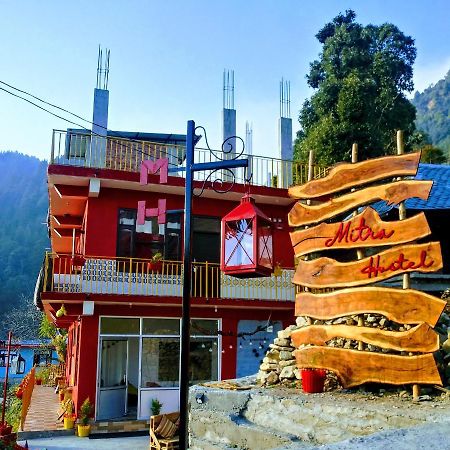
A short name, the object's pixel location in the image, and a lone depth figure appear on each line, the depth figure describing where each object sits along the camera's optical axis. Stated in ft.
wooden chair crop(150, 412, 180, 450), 34.88
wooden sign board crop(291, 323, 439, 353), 21.42
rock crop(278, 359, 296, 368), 29.06
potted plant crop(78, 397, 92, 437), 44.27
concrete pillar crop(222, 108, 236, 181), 68.22
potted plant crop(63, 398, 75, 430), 45.36
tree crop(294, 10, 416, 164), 80.74
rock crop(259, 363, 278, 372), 29.50
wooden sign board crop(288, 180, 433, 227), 22.75
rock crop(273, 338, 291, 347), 30.39
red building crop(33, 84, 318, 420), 48.21
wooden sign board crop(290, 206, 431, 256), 22.75
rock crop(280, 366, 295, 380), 28.09
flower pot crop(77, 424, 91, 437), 44.21
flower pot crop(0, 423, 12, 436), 35.24
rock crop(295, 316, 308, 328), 31.21
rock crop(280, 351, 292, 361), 29.62
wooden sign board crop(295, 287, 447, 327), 21.59
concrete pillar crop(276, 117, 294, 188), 66.90
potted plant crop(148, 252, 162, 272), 49.70
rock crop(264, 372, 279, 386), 28.63
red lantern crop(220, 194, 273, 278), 22.95
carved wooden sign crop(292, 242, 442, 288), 22.08
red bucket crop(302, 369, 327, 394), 24.84
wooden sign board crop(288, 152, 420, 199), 23.58
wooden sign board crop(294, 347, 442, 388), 21.31
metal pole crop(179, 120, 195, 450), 17.98
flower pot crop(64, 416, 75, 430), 45.27
